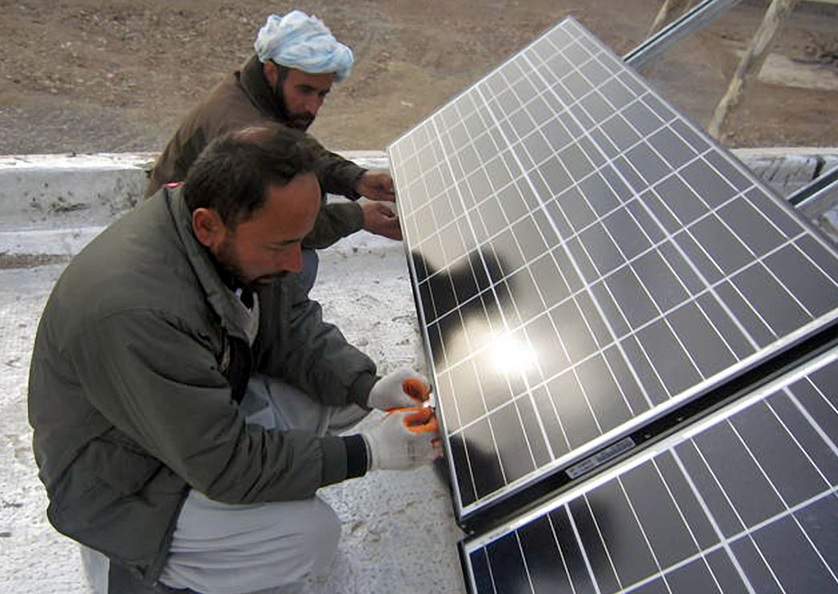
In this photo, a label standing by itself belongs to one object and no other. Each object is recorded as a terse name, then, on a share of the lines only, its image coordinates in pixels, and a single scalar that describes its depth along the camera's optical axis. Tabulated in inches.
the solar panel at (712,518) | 56.5
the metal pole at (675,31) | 142.8
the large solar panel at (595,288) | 70.2
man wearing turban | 126.1
